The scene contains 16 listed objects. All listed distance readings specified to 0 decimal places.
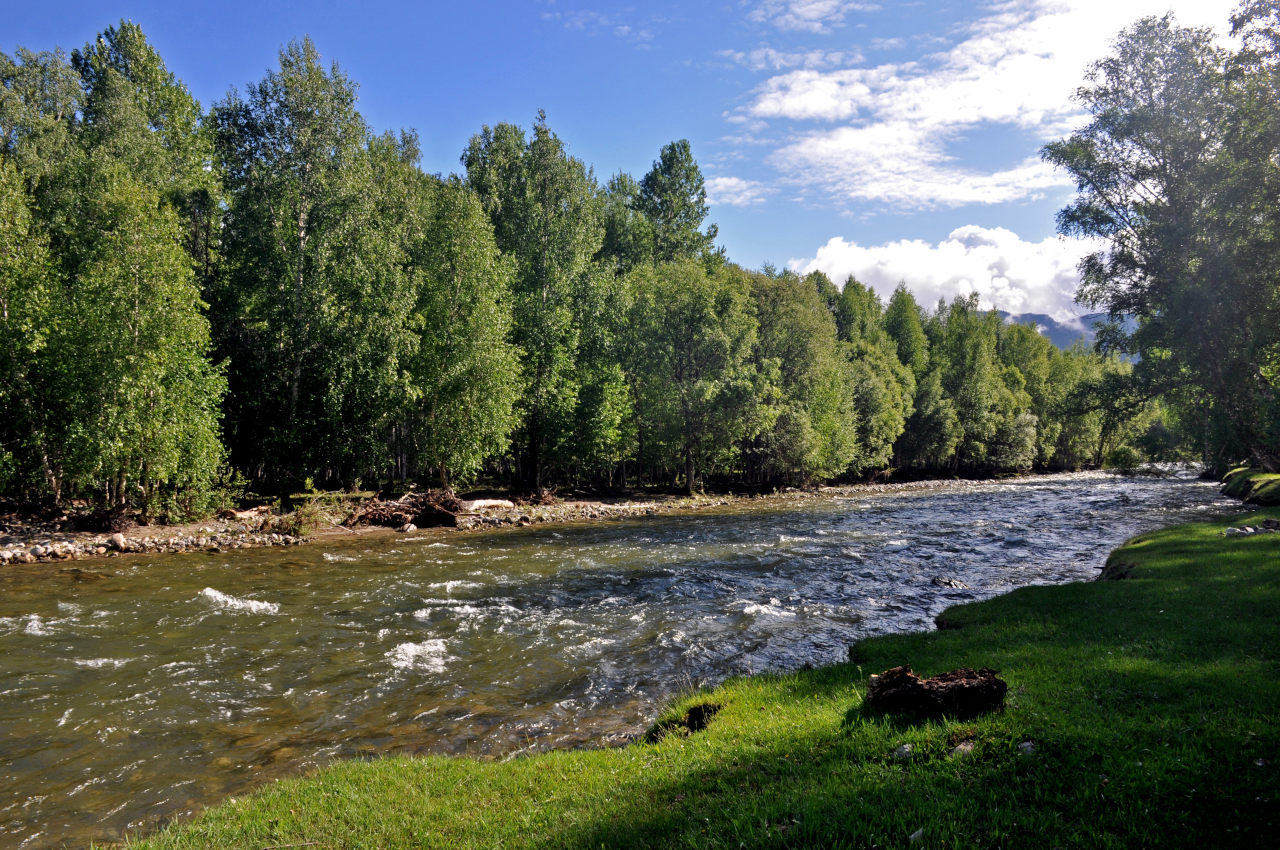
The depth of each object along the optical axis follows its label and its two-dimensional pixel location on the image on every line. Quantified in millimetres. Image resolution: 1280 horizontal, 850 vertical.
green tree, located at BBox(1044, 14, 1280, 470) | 28875
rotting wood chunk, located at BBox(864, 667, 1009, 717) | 7852
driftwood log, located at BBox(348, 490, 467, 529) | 33469
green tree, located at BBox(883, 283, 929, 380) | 105312
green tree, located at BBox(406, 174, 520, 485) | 38250
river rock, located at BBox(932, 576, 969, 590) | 20314
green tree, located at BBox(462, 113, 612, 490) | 45000
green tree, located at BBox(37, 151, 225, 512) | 25219
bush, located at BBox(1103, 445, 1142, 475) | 50844
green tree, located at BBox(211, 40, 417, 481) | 36438
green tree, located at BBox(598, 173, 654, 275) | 68062
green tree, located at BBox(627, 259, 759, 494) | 52625
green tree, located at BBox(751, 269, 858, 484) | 59625
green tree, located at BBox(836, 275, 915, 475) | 76250
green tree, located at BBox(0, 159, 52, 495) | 25750
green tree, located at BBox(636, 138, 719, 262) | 72812
